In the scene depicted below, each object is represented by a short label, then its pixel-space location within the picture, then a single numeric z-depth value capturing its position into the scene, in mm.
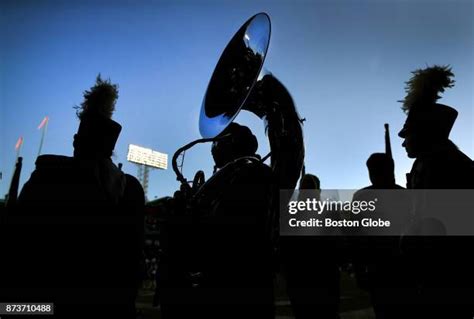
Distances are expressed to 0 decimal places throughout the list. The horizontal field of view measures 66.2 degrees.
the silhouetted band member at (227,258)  1995
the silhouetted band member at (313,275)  2842
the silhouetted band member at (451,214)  1745
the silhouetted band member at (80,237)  2098
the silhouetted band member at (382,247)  2203
